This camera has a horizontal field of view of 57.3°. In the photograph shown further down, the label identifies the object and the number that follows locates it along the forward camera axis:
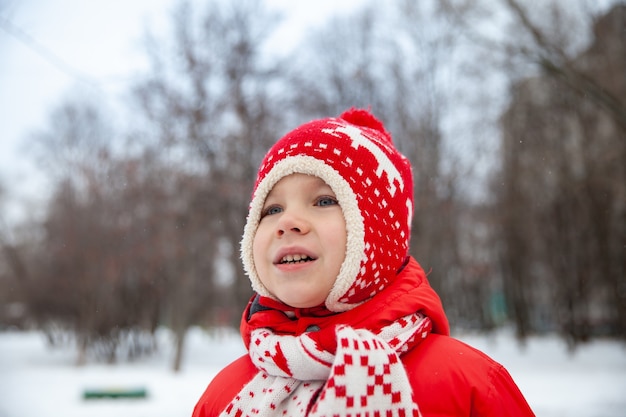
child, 1.26
